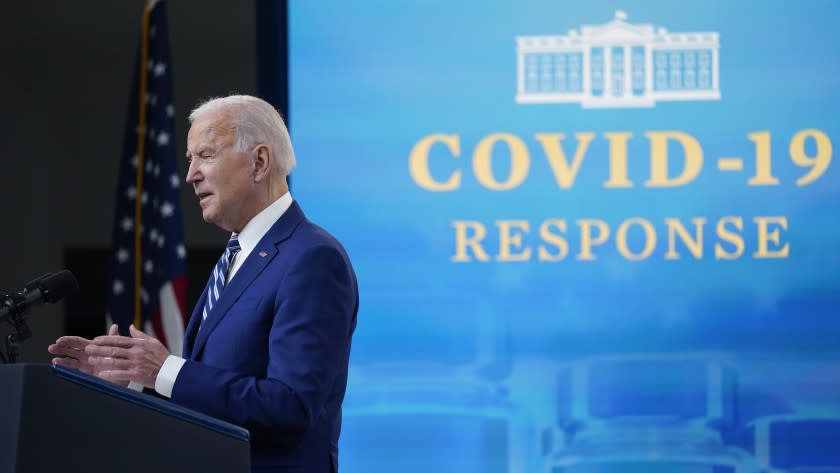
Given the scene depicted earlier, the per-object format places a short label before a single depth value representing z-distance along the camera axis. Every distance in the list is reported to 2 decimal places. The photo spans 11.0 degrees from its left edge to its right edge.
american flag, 11.68
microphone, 7.95
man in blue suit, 7.89
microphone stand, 7.95
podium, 7.46
